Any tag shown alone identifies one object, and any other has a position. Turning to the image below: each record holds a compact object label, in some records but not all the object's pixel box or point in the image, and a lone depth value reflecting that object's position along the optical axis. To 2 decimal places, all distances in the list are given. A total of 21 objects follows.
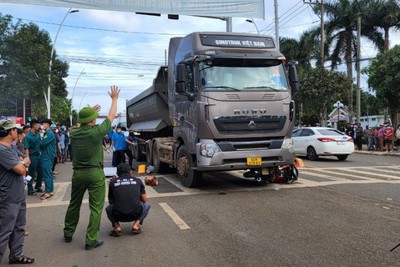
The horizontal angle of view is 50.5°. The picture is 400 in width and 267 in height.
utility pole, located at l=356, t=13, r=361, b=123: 31.02
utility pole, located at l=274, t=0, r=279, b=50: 28.26
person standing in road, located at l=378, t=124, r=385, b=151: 24.17
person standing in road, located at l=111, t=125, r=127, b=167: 15.26
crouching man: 6.18
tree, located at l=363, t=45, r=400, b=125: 24.41
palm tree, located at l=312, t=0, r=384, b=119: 38.03
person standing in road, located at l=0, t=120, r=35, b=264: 4.82
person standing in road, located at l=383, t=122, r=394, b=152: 23.12
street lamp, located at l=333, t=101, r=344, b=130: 28.73
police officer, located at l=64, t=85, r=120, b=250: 5.69
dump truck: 9.27
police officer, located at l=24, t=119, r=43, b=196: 9.75
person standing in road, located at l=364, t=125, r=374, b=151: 25.28
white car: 17.92
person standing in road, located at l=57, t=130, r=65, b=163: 19.96
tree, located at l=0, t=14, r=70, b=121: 19.67
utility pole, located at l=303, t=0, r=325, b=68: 34.41
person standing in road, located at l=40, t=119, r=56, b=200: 9.77
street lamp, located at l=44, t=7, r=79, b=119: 25.75
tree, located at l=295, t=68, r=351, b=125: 34.56
